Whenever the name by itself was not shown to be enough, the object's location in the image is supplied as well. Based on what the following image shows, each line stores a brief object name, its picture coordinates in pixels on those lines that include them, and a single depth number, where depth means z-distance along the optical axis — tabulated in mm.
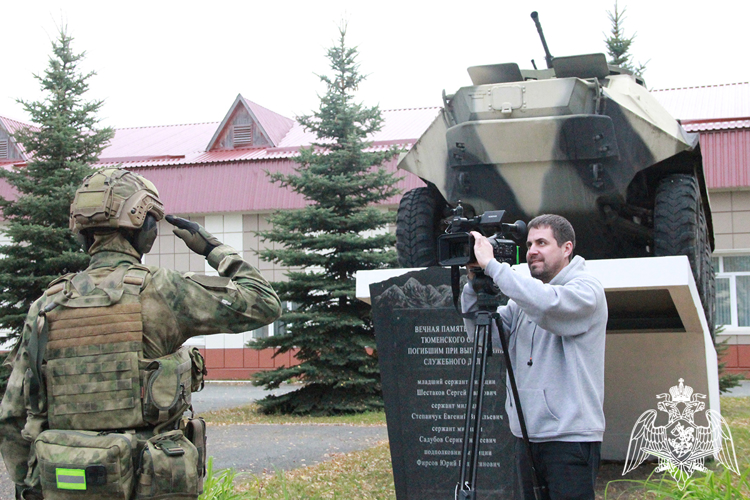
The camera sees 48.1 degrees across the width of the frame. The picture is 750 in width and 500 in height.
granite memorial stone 5398
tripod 3205
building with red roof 16969
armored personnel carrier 6480
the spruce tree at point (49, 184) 13320
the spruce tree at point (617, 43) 14398
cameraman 3213
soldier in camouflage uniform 3062
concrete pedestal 5980
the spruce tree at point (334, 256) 12047
